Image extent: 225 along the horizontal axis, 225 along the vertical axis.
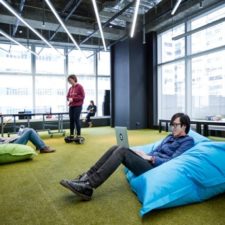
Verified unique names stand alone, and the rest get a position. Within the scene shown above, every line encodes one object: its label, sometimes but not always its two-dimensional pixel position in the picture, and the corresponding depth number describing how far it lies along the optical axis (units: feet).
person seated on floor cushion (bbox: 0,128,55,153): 12.85
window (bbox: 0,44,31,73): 30.30
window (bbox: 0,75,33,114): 30.68
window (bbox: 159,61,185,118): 25.85
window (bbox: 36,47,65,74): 32.17
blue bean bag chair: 5.85
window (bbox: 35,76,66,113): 32.40
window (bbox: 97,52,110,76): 35.53
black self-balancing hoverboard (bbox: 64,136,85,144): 17.76
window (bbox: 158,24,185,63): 25.59
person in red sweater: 18.19
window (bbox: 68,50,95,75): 33.94
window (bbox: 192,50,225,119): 21.63
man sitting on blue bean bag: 6.38
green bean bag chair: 11.00
